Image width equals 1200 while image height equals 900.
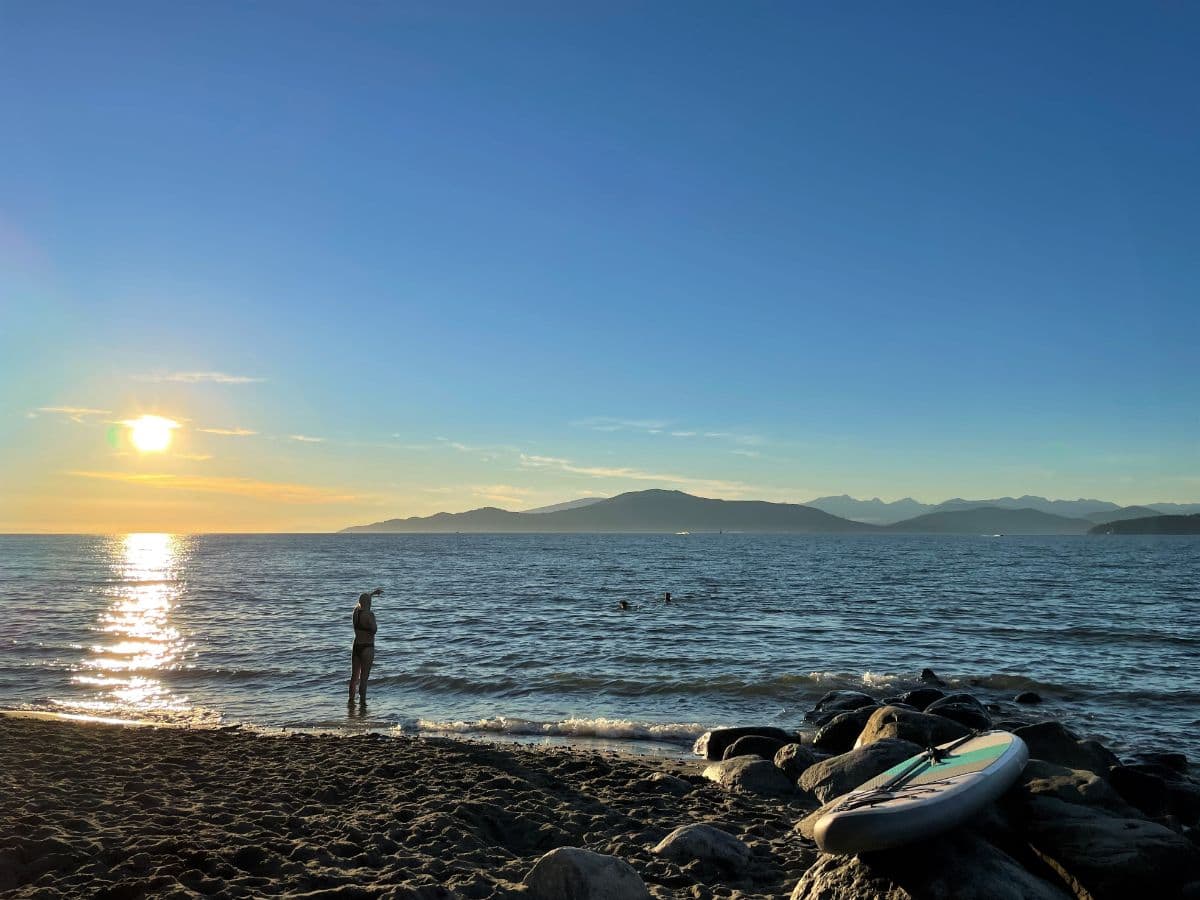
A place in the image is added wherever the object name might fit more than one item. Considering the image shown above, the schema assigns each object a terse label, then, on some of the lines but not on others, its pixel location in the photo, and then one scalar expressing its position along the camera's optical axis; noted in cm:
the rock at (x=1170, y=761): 1174
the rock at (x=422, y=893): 598
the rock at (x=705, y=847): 736
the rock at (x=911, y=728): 1104
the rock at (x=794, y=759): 1073
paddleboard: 565
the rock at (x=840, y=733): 1253
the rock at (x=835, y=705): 1499
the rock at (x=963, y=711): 1324
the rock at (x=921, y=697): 1530
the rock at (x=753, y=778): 1027
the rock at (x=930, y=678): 1928
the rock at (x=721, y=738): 1247
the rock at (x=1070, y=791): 690
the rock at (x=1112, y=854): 605
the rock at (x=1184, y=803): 930
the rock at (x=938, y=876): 548
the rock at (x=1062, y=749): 962
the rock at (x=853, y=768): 970
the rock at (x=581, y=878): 605
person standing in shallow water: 1603
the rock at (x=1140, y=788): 934
